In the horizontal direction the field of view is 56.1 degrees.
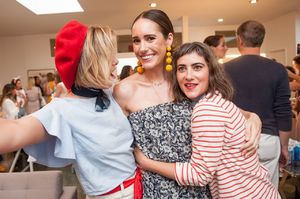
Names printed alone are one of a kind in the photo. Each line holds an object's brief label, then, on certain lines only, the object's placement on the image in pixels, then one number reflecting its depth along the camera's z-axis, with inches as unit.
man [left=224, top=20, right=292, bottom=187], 81.2
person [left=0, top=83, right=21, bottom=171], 169.5
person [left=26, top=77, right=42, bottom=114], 255.1
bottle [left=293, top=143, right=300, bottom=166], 109.4
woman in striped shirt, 39.2
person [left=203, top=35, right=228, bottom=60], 113.7
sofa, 83.4
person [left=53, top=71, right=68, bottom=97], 132.5
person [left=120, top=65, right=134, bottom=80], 156.7
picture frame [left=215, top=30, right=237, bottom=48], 372.2
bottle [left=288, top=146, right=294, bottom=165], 109.8
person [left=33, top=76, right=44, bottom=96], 312.2
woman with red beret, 35.4
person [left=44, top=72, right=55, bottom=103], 264.1
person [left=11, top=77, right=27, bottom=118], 219.7
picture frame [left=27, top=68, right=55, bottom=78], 382.8
